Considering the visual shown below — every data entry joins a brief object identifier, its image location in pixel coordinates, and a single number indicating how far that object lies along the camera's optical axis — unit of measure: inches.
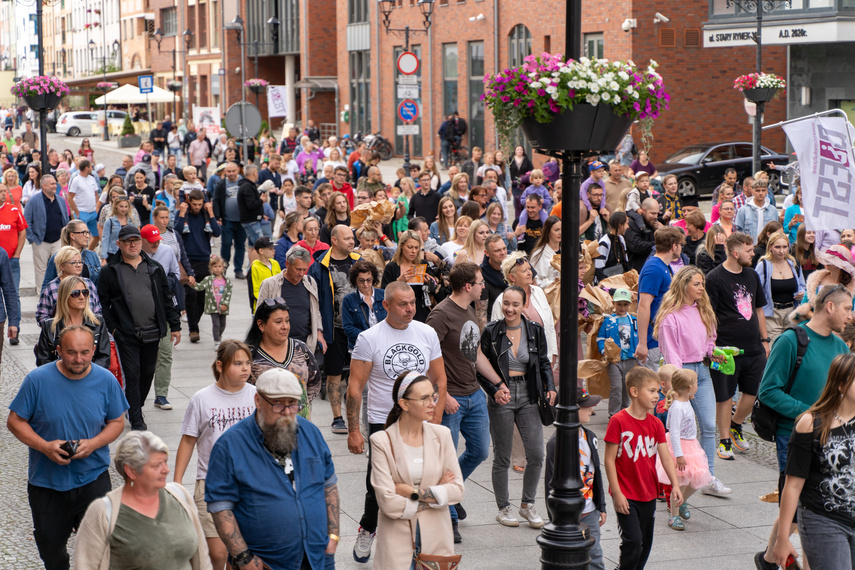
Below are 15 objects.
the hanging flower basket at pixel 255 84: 1636.0
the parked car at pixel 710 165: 1163.9
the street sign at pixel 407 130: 977.8
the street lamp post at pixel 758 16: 852.0
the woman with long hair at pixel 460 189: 630.5
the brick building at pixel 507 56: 1290.1
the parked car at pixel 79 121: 2795.3
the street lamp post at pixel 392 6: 1369.3
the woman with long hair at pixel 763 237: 461.1
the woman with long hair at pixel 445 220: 535.5
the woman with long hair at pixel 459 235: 482.3
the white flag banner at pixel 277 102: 1312.7
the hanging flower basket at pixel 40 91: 787.4
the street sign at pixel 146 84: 1886.1
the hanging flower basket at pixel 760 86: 828.6
